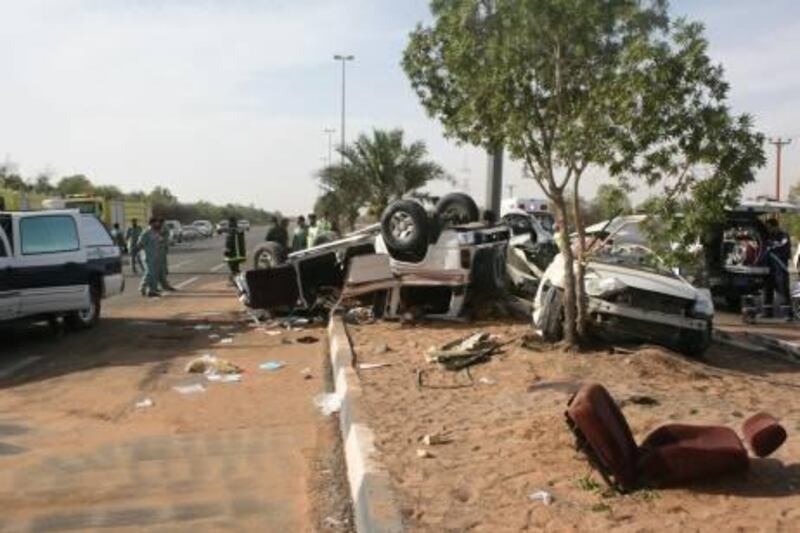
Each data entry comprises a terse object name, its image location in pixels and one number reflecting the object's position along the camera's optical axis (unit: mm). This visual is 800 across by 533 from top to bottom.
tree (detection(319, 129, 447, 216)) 36250
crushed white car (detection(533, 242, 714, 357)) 9844
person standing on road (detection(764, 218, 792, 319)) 15969
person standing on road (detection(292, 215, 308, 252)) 22711
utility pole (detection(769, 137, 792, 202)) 54156
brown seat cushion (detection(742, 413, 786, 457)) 5312
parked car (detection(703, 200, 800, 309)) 16062
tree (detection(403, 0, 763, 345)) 8883
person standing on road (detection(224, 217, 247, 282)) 20920
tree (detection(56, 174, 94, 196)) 86750
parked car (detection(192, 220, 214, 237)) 80219
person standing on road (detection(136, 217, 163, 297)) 19688
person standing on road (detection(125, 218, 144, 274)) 26484
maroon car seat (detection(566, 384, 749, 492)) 5027
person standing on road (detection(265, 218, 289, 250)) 20234
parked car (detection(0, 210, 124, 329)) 12250
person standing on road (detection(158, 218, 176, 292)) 20225
